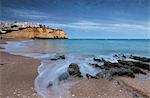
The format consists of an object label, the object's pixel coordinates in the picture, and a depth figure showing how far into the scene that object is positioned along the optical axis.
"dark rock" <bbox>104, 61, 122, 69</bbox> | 6.25
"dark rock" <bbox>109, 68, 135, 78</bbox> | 5.00
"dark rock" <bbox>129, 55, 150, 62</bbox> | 8.64
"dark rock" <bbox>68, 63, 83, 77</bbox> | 4.98
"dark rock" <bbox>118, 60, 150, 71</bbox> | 6.45
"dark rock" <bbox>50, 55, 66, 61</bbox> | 8.19
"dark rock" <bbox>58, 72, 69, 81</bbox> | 4.65
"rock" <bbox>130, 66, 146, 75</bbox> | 5.62
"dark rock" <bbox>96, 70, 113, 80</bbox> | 4.67
